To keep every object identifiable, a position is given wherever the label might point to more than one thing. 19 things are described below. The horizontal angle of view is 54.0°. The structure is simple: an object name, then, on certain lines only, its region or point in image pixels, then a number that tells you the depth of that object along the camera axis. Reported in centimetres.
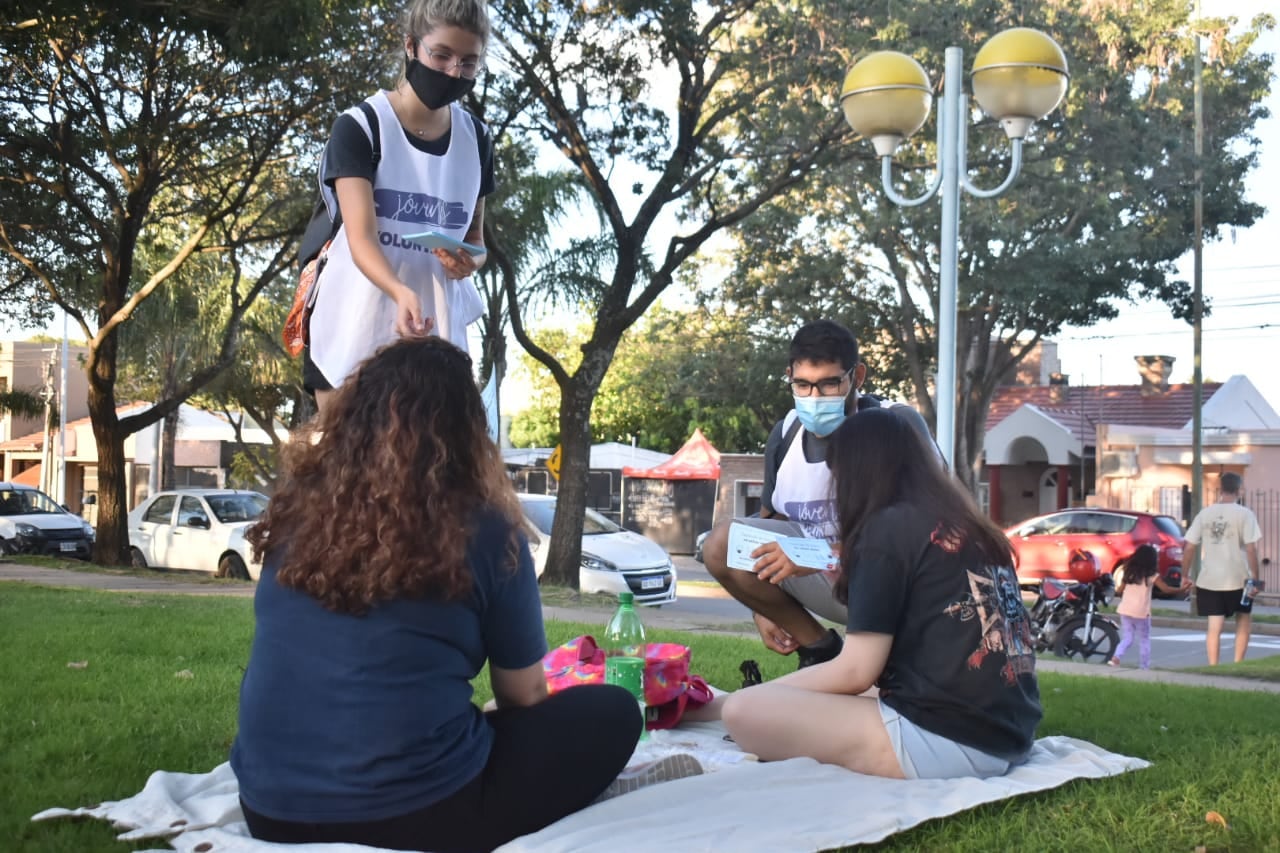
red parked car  2389
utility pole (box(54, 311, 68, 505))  4512
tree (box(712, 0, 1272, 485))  2305
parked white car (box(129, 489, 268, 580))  1967
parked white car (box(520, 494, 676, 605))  1686
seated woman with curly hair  288
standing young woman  383
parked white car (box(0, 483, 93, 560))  2478
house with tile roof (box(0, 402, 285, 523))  4831
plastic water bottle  453
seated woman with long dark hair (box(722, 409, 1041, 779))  366
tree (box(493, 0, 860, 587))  1667
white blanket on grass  314
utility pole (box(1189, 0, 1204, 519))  2372
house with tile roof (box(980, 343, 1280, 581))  2933
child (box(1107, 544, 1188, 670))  1238
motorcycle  1290
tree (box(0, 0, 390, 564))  1731
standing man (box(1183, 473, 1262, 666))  1209
